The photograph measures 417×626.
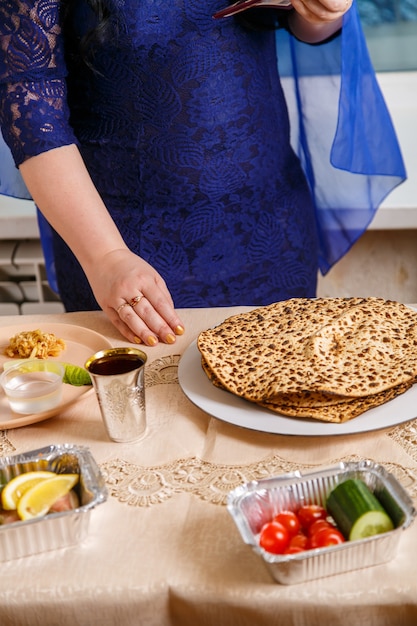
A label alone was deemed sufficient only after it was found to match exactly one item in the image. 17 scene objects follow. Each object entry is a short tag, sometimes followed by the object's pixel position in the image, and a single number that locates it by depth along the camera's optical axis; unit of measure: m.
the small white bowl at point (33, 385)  1.21
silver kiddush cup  1.10
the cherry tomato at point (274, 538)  0.87
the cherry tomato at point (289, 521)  0.90
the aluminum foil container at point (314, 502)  0.84
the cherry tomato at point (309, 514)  0.91
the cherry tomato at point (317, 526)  0.88
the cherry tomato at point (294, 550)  0.85
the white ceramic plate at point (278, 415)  1.08
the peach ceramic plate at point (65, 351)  1.19
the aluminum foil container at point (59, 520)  0.91
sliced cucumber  0.87
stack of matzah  1.12
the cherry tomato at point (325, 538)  0.86
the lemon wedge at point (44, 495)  0.93
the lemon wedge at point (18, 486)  0.95
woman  1.47
